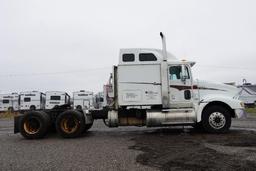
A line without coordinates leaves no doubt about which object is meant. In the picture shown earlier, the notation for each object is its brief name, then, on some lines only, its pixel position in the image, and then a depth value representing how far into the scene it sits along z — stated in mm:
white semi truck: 7212
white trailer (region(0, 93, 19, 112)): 24263
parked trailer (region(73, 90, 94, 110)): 21978
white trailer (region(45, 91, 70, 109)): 22440
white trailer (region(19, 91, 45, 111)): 22964
